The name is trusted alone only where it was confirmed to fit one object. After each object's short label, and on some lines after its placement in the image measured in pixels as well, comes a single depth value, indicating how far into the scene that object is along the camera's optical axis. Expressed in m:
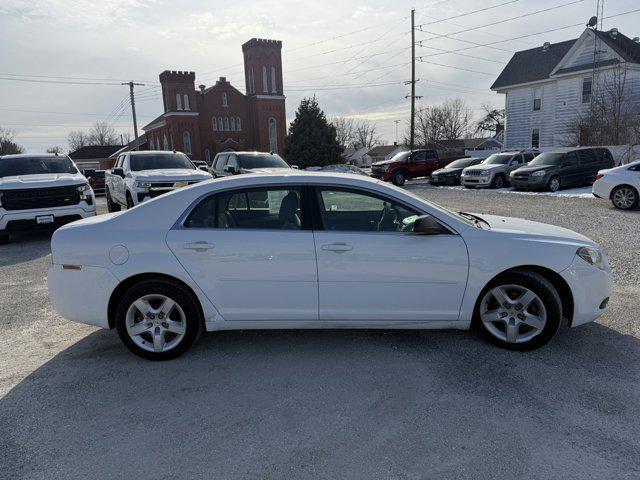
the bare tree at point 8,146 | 75.50
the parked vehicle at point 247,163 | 14.06
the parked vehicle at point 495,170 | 20.44
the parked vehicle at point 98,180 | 25.17
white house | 27.58
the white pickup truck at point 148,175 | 10.41
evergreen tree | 39.62
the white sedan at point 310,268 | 3.66
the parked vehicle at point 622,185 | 11.59
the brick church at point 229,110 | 53.38
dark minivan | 17.38
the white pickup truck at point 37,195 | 8.82
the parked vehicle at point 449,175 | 23.52
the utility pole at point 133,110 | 41.99
